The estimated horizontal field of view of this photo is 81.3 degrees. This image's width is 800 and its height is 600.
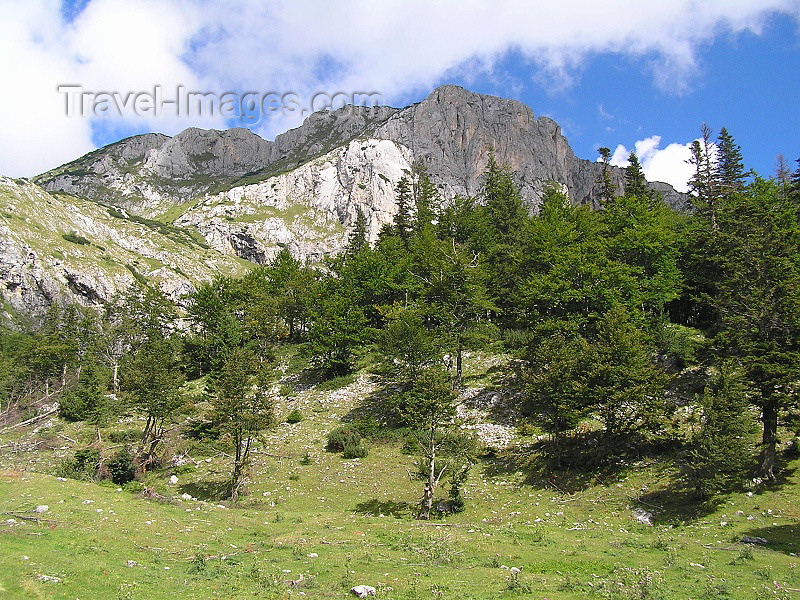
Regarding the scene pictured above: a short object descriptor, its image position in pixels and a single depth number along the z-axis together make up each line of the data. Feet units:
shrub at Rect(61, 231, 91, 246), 502.79
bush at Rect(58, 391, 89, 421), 166.91
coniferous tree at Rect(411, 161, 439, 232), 250.78
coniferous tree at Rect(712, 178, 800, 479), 74.79
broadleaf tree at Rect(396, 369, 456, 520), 85.15
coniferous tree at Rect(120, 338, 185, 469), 114.62
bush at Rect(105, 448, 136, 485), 107.14
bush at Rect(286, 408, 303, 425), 142.31
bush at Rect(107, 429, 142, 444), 141.18
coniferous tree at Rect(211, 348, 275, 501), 93.71
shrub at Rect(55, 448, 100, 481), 105.19
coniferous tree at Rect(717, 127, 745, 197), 230.07
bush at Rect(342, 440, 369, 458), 116.16
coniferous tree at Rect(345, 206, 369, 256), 271.28
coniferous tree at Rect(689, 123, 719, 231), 178.54
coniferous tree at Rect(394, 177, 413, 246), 260.62
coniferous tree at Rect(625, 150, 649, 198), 237.25
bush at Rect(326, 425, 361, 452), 120.78
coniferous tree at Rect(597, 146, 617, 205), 239.71
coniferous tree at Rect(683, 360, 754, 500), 69.72
